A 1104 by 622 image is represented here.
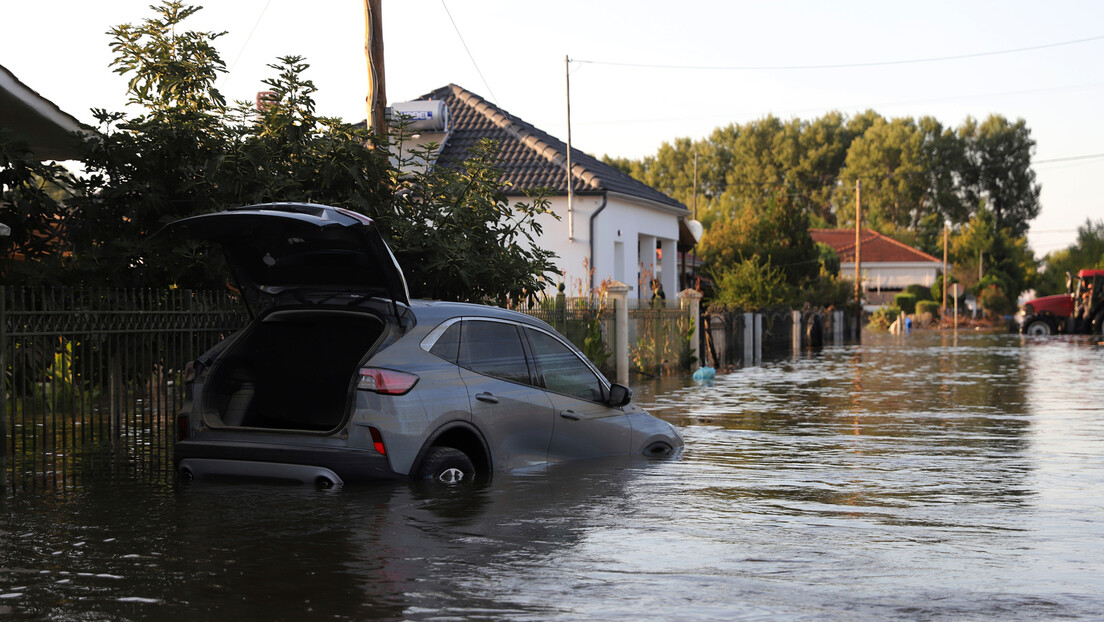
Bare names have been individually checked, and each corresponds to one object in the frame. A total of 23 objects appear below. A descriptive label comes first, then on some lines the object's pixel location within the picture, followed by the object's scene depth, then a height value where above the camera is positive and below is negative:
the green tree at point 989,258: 94.94 +4.48
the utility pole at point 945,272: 86.25 +3.02
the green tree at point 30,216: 11.10 +0.96
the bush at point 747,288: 37.53 +0.86
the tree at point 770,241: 53.94 +3.30
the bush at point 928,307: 89.81 +0.66
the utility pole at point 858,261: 59.99 +2.78
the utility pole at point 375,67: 17.02 +3.44
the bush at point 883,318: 81.81 -0.10
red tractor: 59.59 +0.23
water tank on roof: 31.28 +5.09
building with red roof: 102.31 +4.20
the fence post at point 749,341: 33.34 -0.63
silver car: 8.41 -0.40
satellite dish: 40.84 +2.88
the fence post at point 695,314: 28.34 +0.08
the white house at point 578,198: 31.62 +3.15
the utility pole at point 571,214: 31.06 +2.57
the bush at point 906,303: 91.62 +0.97
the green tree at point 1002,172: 107.00 +12.25
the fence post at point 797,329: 42.09 -0.41
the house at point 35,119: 12.29 +2.11
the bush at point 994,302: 89.31 +0.99
